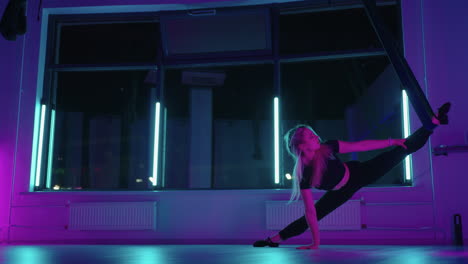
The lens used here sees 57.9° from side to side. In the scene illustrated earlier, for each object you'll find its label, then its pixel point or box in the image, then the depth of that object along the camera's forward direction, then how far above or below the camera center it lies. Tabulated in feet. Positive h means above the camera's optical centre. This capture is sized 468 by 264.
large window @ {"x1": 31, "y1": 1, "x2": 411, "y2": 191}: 20.06 +6.13
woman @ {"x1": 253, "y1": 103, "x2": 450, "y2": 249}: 12.67 +0.73
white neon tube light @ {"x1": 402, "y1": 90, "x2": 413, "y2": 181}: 17.39 +2.63
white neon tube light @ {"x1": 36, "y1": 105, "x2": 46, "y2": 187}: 19.67 +1.90
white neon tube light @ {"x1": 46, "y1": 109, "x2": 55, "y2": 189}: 20.27 +2.02
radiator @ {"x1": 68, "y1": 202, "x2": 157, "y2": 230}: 18.08 -1.13
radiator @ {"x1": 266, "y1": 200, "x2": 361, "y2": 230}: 16.97 -0.98
